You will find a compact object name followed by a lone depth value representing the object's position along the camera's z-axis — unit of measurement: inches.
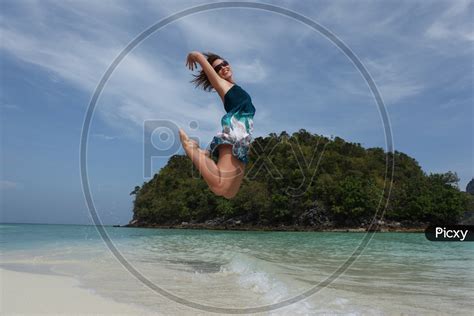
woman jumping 156.9
